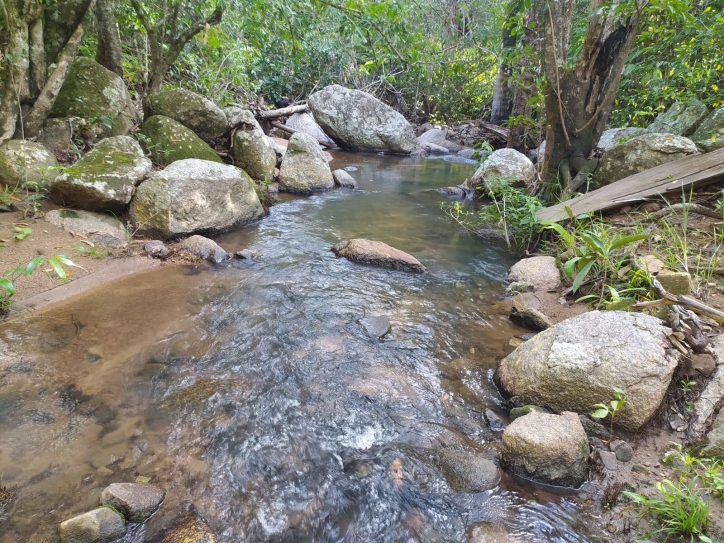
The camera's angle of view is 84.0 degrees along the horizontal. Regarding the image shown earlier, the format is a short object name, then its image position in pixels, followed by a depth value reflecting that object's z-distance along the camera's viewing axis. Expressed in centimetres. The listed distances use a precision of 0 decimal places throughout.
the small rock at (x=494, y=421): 257
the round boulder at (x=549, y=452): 215
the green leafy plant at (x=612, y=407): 227
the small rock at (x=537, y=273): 438
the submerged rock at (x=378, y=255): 493
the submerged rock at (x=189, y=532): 178
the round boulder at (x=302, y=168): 800
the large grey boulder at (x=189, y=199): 488
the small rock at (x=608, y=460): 221
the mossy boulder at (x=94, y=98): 539
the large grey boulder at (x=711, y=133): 502
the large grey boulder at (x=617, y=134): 784
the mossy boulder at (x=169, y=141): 591
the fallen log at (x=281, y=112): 1157
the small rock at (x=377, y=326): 355
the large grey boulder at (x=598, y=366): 237
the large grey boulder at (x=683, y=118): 666
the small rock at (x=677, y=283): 300
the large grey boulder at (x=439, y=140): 1558
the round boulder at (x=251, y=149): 742
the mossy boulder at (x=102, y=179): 446
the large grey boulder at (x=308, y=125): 1345
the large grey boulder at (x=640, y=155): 508
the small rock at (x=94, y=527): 168
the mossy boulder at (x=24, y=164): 437
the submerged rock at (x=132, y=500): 182
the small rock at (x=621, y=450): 225
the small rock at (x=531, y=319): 364
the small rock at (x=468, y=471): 218
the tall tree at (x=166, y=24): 618
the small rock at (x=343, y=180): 884
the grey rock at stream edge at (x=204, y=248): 479
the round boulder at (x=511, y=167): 775
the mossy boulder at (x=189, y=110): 657
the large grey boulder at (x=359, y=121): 1307
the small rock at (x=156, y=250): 458
